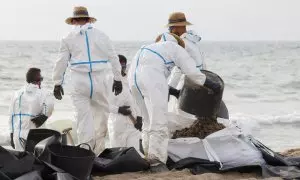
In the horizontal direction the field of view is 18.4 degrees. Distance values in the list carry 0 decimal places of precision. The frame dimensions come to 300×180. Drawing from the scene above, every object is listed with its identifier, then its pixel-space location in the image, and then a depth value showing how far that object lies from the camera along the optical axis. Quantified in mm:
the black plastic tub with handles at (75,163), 8052
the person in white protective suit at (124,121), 13024
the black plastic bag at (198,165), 9595
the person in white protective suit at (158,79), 9770
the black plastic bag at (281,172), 9061
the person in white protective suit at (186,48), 11532
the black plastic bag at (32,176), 7423
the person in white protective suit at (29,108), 11468
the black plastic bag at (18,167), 7503
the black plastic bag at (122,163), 9440
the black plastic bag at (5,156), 7921
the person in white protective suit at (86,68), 10758
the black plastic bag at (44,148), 8117
